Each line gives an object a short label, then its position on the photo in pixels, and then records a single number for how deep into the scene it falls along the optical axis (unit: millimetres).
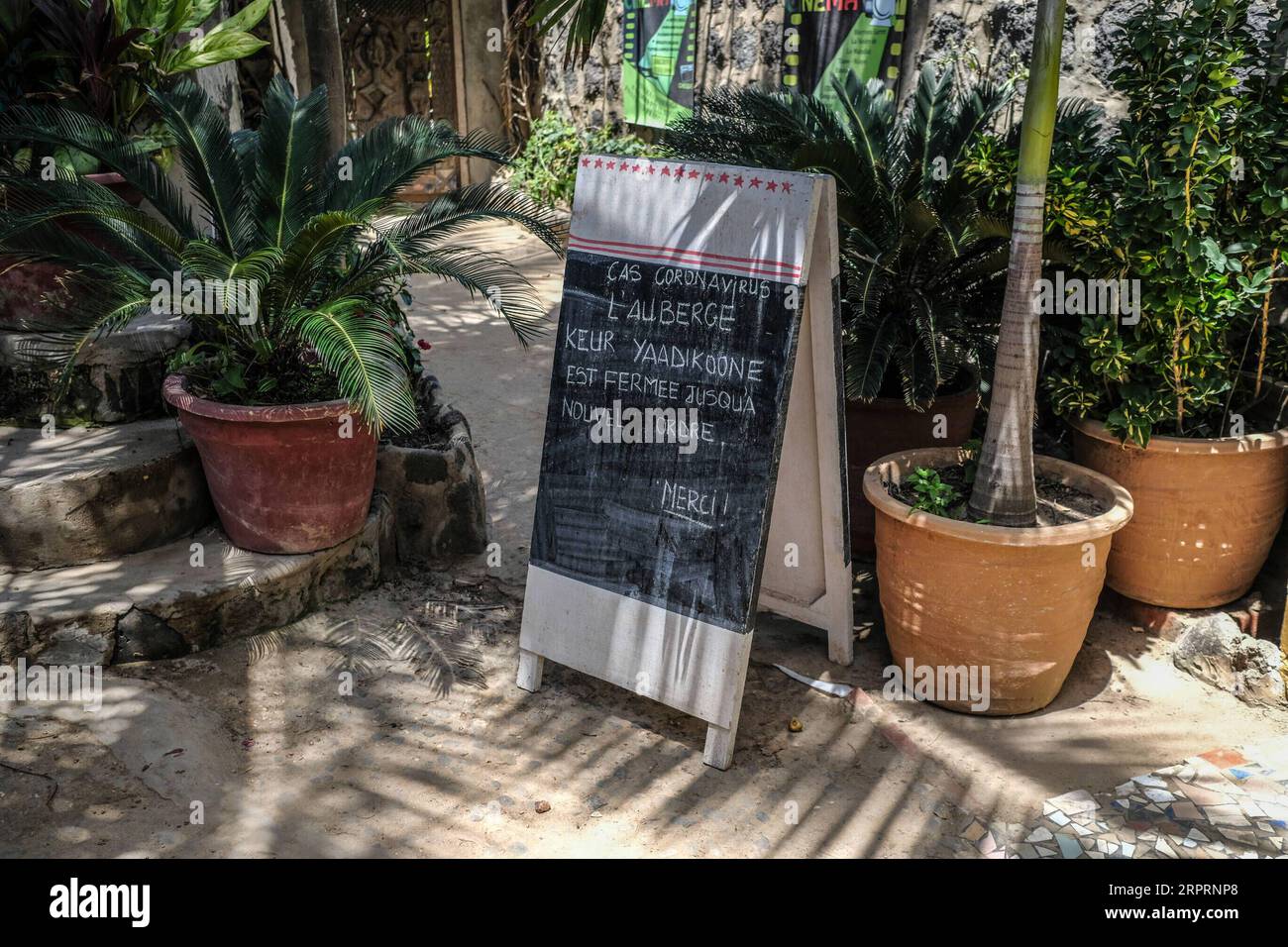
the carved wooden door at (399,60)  11062
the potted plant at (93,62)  3988
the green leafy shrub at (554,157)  9818
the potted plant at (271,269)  3389
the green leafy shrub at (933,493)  3418
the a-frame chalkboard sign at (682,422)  3023
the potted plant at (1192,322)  3336
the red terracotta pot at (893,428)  4125
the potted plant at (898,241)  3756
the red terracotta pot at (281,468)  3477
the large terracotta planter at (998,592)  3223
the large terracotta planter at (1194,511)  3627
